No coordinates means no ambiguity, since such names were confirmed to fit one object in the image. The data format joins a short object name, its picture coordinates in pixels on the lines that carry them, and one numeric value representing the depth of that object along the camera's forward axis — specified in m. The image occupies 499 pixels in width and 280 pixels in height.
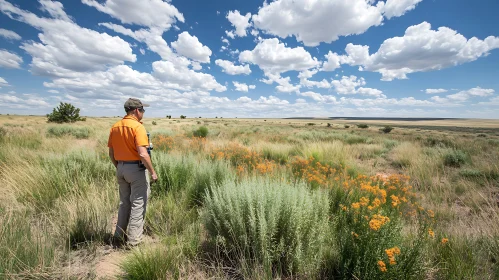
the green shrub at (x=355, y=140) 15.15
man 2.96
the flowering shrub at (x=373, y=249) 1.94
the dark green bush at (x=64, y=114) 29.97
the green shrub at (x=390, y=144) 12.80
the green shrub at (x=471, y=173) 6.63
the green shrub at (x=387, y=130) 33.08
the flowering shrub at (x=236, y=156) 6.50
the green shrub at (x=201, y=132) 16.12
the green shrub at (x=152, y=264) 2.15
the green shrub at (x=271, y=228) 2.28
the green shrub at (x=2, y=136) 8.58
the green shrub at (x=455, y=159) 8.21
